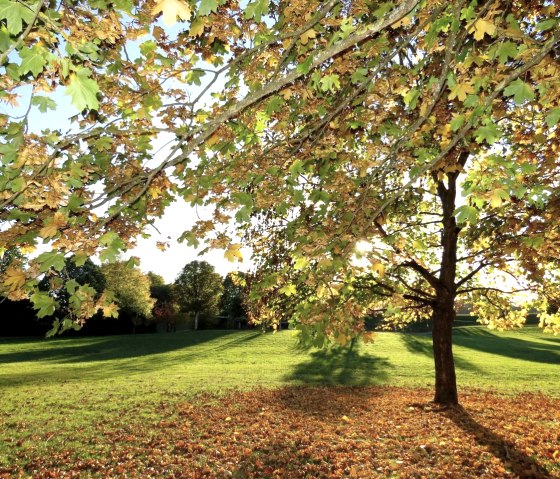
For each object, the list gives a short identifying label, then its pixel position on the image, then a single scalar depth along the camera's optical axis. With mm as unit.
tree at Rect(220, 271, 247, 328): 59750
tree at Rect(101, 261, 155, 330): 51875
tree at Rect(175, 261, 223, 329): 58656
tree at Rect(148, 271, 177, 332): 57525
